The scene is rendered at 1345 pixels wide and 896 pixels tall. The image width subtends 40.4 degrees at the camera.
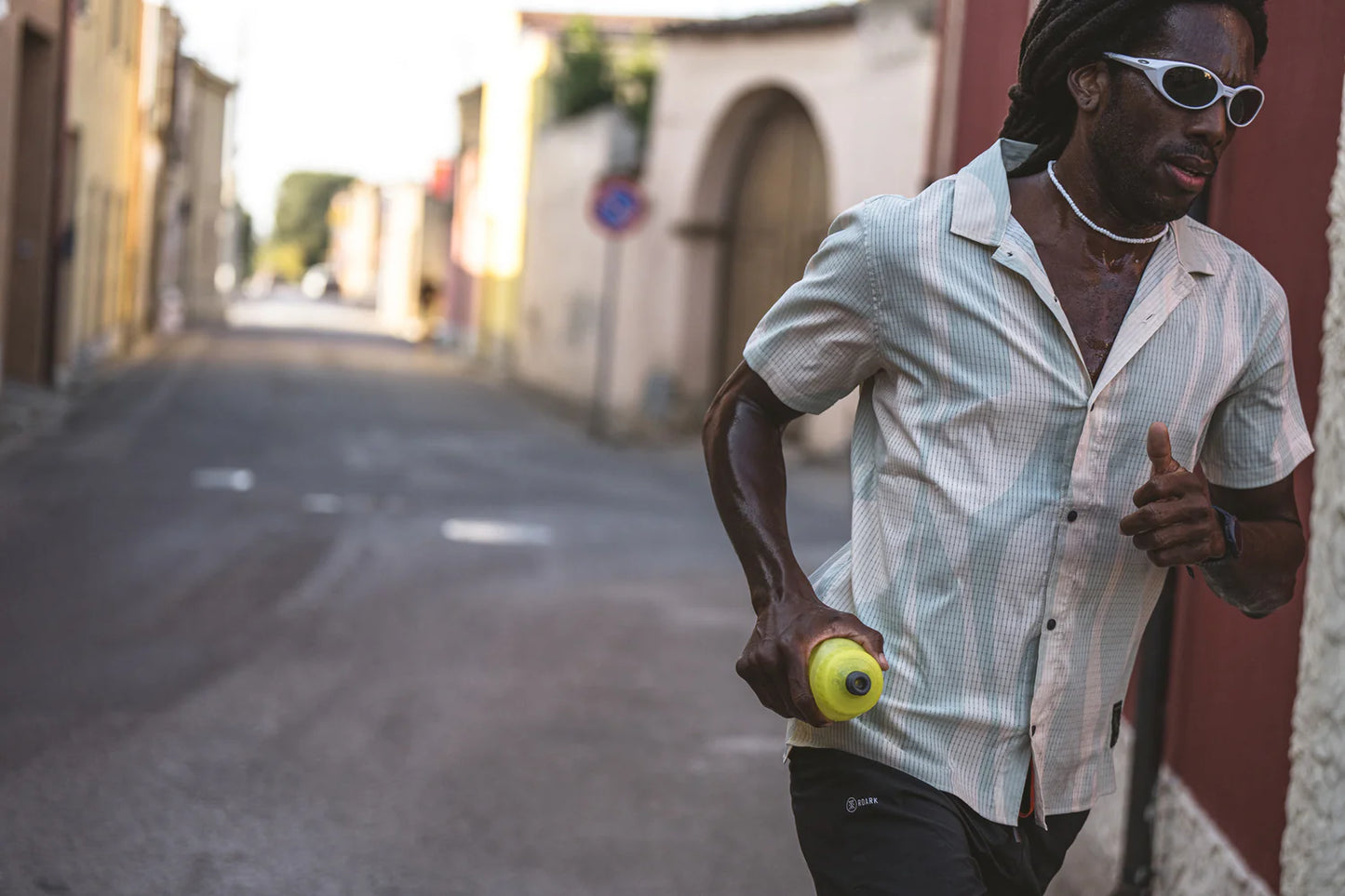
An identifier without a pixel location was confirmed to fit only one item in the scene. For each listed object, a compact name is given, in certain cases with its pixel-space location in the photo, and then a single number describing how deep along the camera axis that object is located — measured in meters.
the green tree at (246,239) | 81.56
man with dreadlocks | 2.38
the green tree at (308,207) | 126.62
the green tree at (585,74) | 28.12
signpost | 20.86
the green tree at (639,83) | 25.34
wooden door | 20.02
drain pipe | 4.66
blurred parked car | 101.31
